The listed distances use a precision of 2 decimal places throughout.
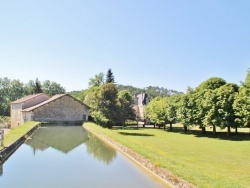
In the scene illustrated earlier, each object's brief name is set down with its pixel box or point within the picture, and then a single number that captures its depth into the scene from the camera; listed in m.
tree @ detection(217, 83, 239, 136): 25.28
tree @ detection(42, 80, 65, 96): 76.72
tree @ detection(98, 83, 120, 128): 35.53
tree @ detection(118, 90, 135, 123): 37.54
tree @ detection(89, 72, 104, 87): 67.43
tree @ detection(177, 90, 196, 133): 29.33
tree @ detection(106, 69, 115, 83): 56.41
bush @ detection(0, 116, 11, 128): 42.55
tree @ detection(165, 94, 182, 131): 33.54
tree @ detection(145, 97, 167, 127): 36.16
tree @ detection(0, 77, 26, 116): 65.09
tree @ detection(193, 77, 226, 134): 27.59
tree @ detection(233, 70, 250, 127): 22.64
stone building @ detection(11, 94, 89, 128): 37.02
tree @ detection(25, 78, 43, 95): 64.43
